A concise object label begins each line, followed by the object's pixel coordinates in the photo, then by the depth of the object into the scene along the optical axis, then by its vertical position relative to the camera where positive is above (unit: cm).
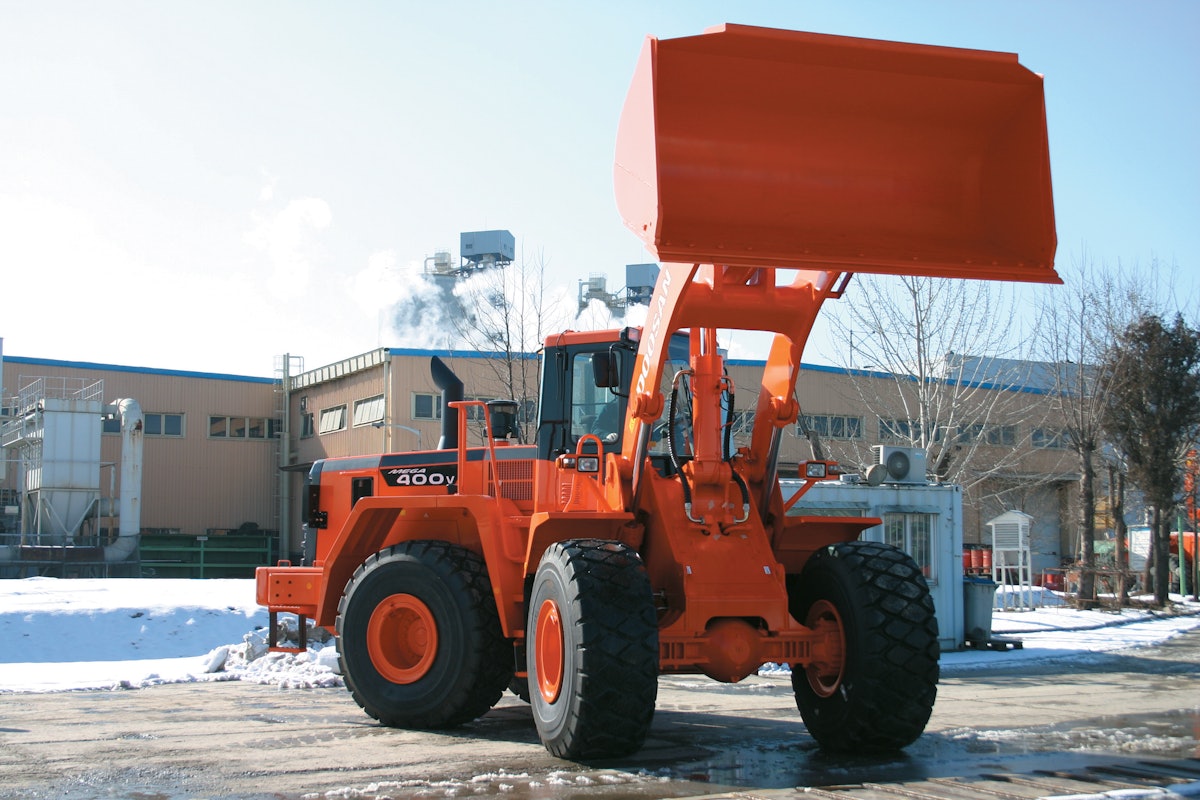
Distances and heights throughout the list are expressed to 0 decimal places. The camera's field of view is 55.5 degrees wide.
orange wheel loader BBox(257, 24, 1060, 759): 669 +27
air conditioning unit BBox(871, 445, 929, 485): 1844 +56
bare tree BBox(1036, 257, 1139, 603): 2967 +285
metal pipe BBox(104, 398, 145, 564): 4097 +78
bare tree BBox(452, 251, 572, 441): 2408 +352
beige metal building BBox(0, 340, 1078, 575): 4241 +254
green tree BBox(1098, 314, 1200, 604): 2947 +258
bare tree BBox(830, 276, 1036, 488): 2428 +248
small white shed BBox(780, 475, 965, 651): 1808 -40
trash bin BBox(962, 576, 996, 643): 1827 -173
